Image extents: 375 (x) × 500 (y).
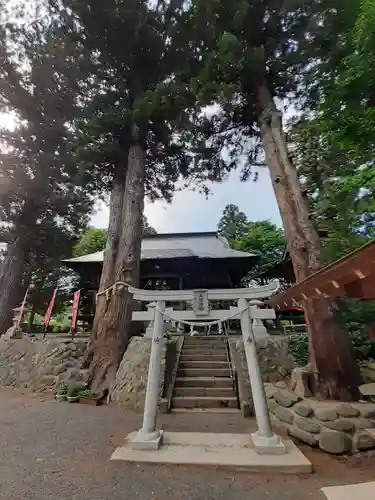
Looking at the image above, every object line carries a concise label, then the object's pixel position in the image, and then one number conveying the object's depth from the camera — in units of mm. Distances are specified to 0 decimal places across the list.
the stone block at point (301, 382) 4164
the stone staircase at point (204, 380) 5328
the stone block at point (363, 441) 3208
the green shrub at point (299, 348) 6758
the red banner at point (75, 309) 7744
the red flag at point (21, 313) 8941
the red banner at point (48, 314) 8164
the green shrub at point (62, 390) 5913
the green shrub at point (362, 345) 6465
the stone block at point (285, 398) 4039
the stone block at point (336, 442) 3273
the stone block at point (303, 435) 3484
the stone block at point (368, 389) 3417
